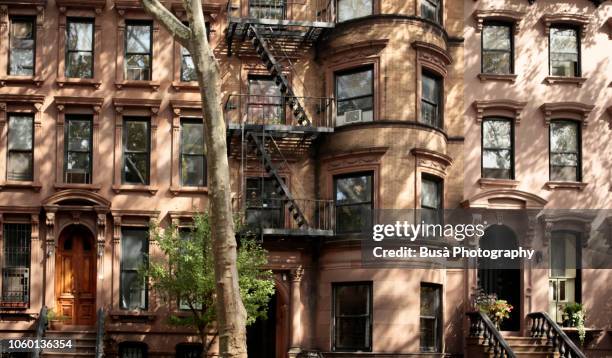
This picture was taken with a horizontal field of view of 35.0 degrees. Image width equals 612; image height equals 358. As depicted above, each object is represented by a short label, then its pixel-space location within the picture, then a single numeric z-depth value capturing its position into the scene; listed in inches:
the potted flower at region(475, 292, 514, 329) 1005.8
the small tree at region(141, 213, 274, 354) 907.4
